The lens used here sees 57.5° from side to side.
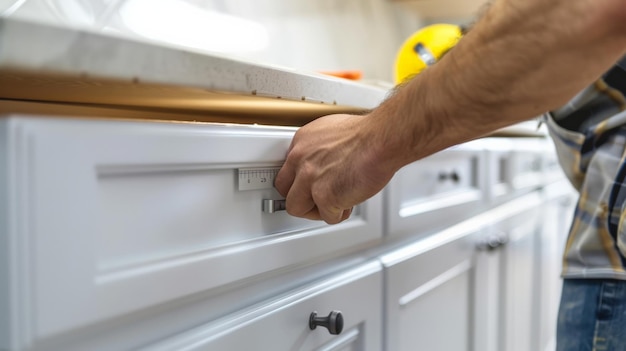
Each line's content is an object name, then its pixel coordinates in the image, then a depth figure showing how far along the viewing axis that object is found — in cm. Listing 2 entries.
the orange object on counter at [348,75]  95
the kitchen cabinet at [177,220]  31
